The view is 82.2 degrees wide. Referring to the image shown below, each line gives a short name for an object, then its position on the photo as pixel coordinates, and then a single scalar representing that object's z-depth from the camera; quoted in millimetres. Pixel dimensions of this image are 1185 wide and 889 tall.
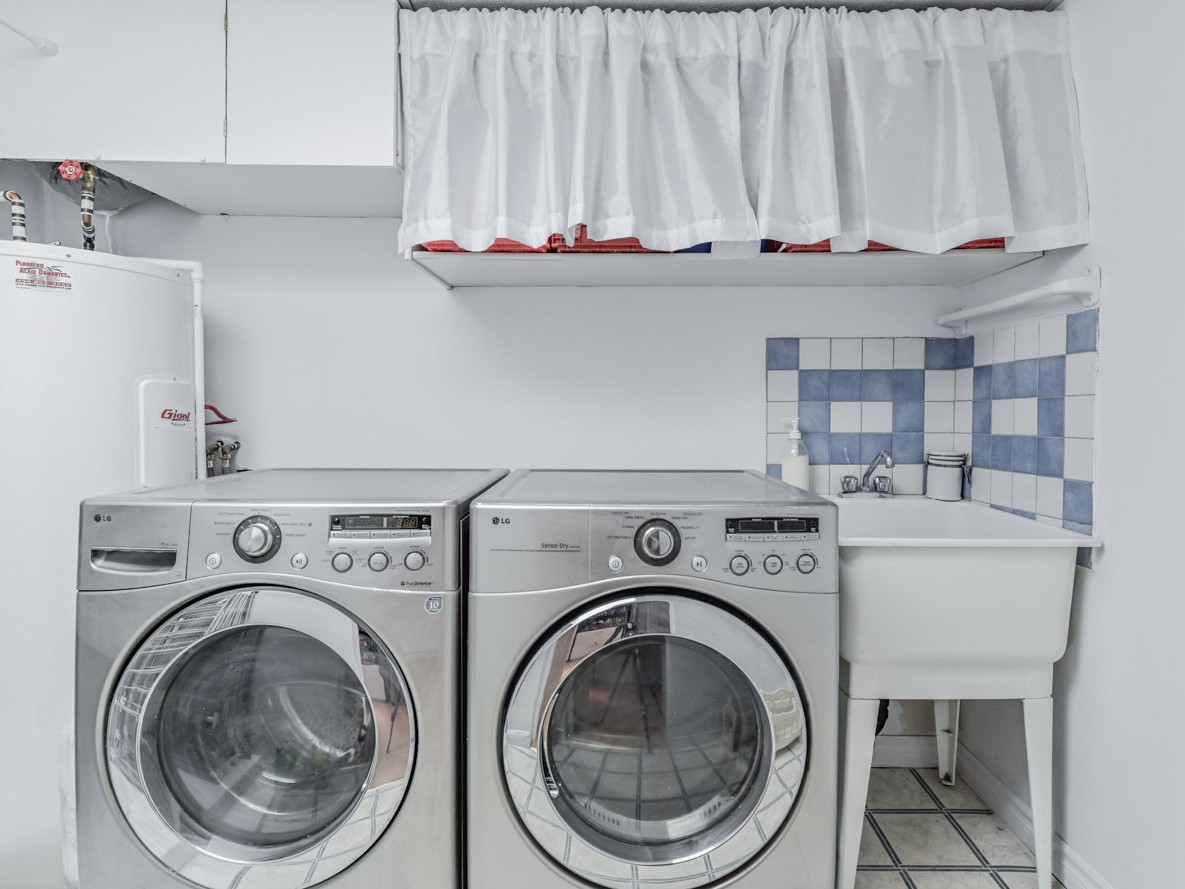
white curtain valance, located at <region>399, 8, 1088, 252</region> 1680
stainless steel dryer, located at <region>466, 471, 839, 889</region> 1364
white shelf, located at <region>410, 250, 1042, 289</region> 1827
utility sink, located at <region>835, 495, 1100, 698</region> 1552
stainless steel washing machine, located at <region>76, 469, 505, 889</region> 1358
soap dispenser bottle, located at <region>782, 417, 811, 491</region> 2127
